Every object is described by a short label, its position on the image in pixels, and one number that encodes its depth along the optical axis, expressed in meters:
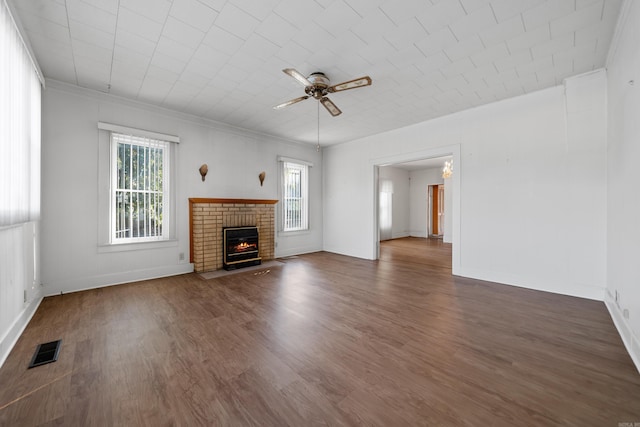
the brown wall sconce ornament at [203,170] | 4.81
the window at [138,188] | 4.00
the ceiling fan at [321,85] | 2.69
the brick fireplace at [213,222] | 4.73
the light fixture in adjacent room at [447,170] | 7.39
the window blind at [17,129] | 1.91
